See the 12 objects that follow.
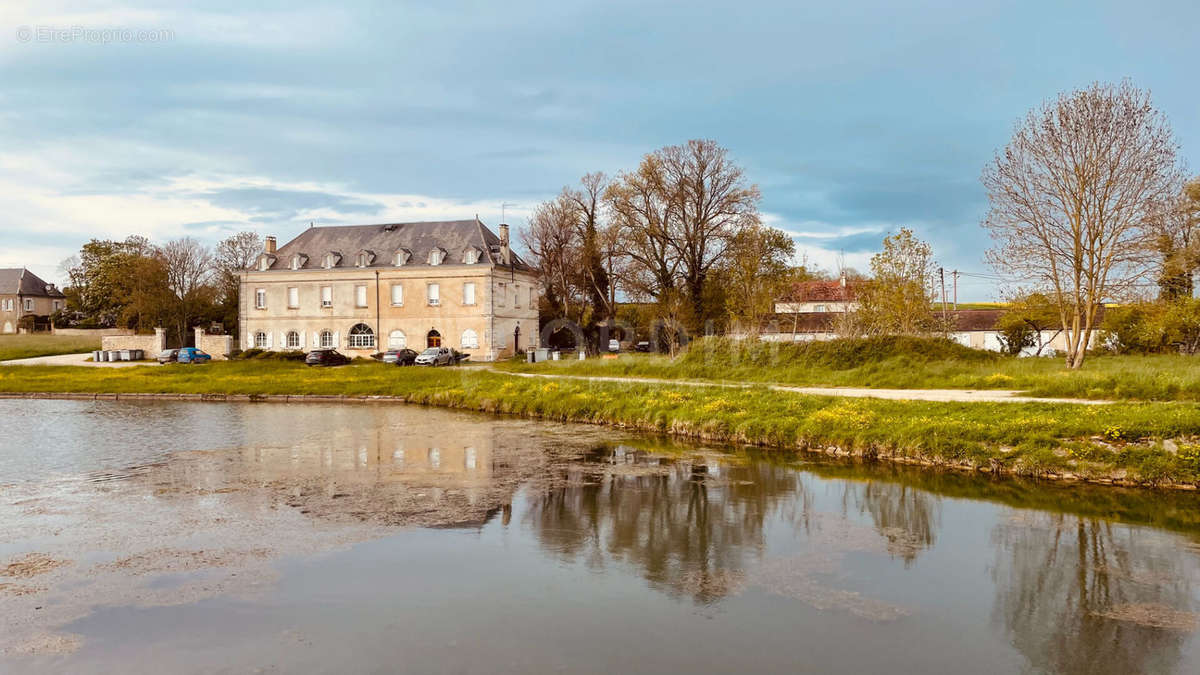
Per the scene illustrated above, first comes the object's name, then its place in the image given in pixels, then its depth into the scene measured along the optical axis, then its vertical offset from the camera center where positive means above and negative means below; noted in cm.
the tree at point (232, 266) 6400 +722
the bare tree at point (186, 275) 6075 +611
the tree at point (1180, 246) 2988 +360
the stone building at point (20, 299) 7725 +534
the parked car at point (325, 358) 4491 -47
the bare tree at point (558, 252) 5667 +681
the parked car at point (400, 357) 4591 -47
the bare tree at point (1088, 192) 2628 +492
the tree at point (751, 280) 3972 +332
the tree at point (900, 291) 3278 +211
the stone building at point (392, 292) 5159 +373
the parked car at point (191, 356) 4903 -27
